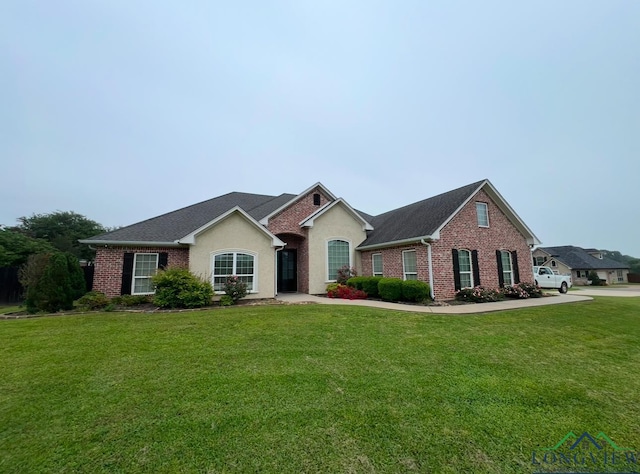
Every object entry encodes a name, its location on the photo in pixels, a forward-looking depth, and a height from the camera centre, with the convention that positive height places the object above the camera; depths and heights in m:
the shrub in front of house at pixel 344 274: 15.19 -0.39
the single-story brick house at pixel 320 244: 11.78 +1.14
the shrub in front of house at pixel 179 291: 10.09 -0.80
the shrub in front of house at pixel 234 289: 11.34 -0.85
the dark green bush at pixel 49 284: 9.53 -0.44
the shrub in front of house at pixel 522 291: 13.26 -1.31
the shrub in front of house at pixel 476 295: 12.07 -1.34
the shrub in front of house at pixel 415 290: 11.31 -1.01
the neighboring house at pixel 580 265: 38.50 -0.27
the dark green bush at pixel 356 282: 13.91 -0.79
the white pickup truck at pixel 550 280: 20.17 -1.19
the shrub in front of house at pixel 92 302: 9.99 -1.15
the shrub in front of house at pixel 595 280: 36.78 -2.26
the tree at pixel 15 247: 19.34 +2.04
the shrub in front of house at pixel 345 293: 13.12 -1.27
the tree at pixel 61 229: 32.66 +5.54
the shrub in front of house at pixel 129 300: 10.57 -1.19
